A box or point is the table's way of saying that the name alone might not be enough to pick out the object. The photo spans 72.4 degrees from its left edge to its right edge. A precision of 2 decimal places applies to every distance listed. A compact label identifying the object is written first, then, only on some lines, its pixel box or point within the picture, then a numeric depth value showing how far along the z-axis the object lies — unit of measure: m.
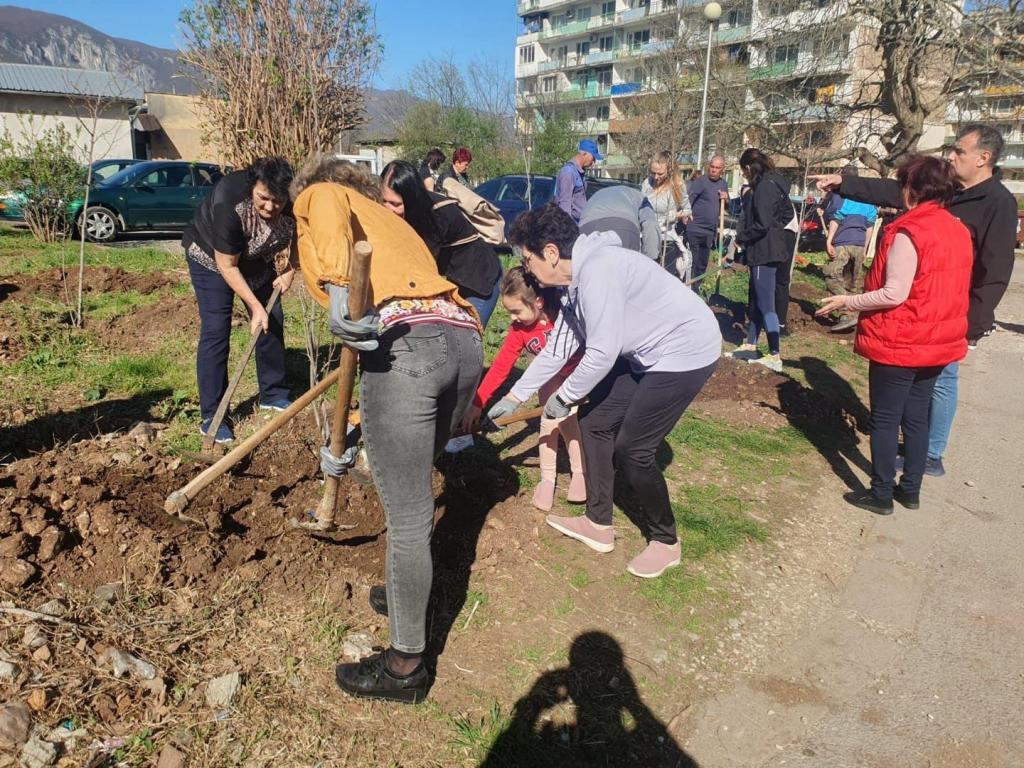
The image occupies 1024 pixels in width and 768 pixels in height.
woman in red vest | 3.54
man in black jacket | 4.03
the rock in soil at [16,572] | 2.55
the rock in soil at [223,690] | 2.28
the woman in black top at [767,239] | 6.59
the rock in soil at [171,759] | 2.05
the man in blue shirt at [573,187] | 8.20
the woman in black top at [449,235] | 3.43
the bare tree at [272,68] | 5.47
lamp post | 13.98
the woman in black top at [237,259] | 3.57
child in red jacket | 3.54
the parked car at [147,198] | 12.26
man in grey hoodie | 4.65
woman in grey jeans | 2.00
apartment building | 13.79
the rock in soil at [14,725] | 2.03
